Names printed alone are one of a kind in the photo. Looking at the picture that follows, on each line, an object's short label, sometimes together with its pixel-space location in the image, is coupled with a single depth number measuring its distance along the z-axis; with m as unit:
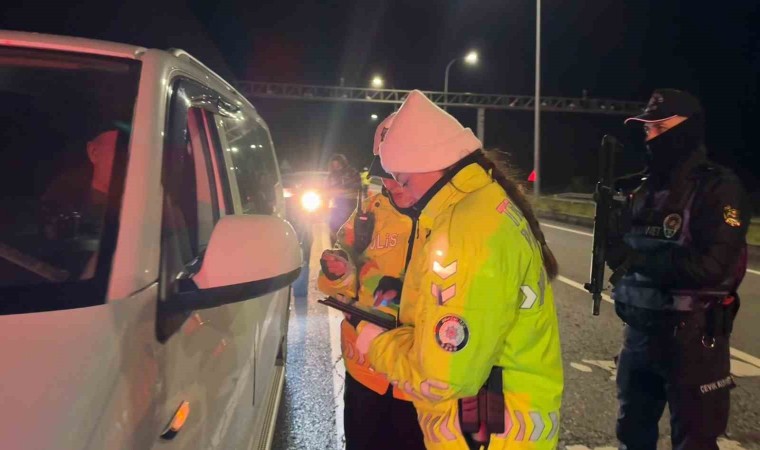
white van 1.20
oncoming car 8.69
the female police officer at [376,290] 2.34
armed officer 2.45
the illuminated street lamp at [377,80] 47.59
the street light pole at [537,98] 23.45
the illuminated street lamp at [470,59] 30.64
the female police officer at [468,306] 1.55
